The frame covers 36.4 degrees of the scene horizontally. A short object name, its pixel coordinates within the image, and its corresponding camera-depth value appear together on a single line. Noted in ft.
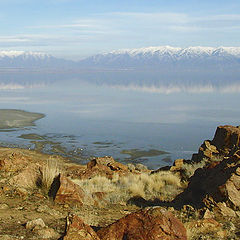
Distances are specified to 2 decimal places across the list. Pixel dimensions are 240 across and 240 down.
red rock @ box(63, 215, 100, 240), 14.29
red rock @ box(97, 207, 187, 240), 15.16
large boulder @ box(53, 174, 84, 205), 23.95
